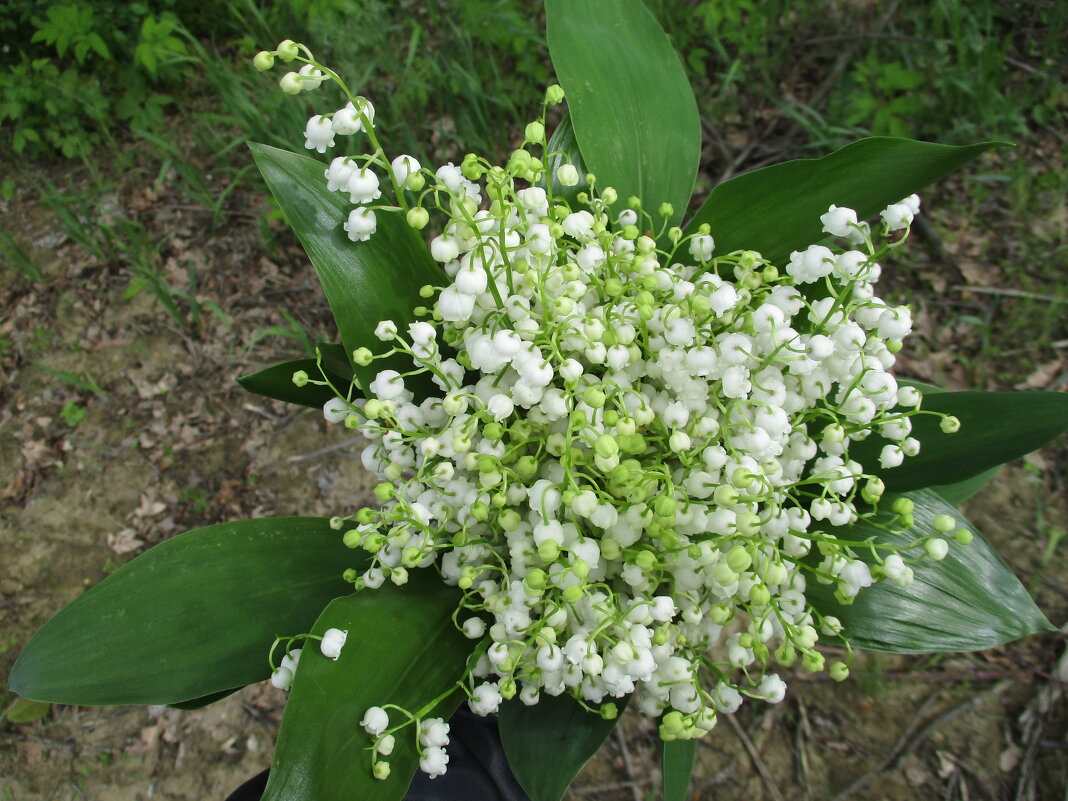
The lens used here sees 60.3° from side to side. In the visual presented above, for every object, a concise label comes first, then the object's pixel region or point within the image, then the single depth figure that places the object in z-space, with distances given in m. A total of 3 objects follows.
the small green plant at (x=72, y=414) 0.57
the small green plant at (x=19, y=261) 0.60
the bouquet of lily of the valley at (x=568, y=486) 0.20
